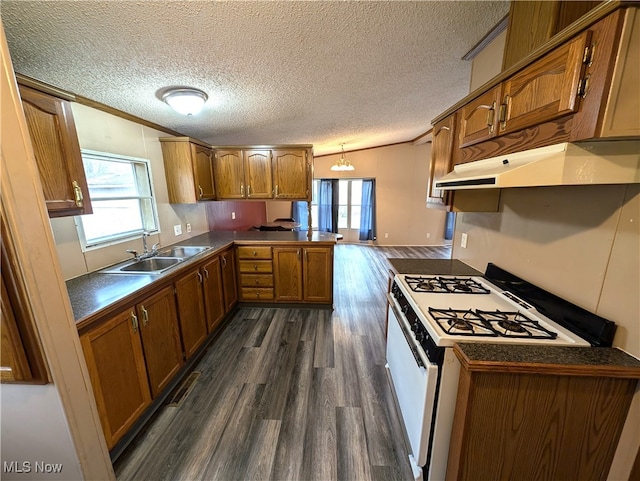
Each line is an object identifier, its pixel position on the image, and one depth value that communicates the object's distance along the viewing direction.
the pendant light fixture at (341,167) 5.38
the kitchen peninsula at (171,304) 1.28
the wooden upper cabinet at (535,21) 1.03
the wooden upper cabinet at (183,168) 2.61
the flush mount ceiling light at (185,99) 1.77
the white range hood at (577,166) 0.81
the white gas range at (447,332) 1.01
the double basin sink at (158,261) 1.88
